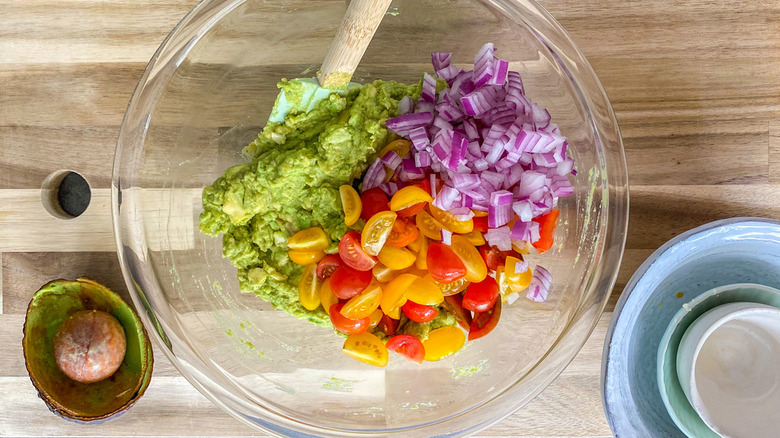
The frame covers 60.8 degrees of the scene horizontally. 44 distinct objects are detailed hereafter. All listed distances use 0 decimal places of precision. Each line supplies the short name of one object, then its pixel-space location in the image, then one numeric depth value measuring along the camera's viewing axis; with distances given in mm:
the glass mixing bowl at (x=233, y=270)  314
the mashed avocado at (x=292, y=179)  295
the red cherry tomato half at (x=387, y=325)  321
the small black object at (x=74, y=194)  376
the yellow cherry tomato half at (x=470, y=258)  296
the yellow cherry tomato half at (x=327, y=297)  305
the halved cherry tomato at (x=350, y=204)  293
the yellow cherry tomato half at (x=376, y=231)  290
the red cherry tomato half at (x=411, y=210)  296
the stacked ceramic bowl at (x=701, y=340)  318
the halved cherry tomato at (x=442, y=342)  317
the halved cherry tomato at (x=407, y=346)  309
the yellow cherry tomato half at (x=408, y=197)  288
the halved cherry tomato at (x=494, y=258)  307
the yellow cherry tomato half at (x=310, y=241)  302
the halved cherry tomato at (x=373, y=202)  297
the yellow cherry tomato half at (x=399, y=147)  300
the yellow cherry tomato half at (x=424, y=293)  296
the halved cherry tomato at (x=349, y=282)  297
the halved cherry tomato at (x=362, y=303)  295
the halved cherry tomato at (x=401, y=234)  298
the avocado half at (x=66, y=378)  346
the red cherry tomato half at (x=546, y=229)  305
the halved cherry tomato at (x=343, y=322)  300
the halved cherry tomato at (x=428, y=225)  302
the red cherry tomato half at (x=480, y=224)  308
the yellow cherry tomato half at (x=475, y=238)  306
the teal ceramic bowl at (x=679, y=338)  330
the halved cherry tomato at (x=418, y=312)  306
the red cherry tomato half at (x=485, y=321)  316
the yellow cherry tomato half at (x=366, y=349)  309
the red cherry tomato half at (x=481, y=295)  306
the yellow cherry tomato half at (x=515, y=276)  300
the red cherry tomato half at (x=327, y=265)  307
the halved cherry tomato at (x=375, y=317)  312
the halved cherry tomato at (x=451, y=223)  299
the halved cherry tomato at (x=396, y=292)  297
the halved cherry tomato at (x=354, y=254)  294
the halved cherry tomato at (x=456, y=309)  321
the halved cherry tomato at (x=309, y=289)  308
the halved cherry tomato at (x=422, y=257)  304
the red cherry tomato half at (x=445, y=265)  290
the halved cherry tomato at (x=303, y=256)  304
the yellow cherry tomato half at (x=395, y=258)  298
